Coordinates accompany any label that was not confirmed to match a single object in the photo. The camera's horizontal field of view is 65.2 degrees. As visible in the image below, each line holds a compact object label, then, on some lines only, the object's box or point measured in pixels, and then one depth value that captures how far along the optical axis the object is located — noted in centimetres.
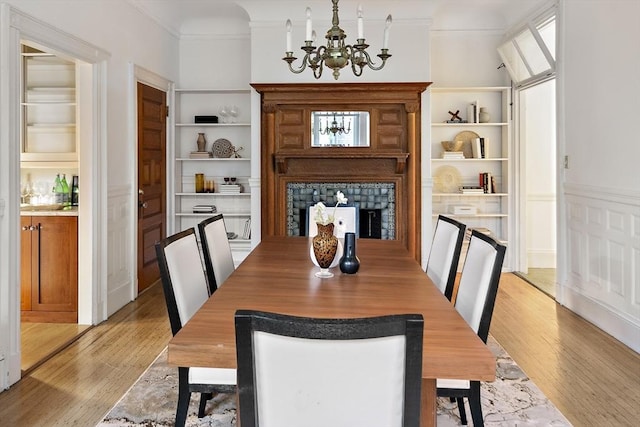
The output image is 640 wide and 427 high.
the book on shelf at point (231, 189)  586
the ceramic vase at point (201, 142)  585
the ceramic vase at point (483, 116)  569
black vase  234
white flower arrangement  238
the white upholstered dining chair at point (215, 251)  262
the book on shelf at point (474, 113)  565
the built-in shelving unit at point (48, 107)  430
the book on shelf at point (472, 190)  570
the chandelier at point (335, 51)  271
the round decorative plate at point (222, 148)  588
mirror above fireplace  534
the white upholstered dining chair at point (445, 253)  251
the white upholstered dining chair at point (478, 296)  188
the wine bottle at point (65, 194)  429
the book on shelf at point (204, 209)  591
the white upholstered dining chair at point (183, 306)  197
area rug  237
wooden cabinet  386
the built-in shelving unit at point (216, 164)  591
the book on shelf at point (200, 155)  580
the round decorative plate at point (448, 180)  586
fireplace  525
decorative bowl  569
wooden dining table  135
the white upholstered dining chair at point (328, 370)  106
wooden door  484
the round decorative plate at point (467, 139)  580
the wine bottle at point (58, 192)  427
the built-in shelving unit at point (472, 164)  576
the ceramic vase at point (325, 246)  232
